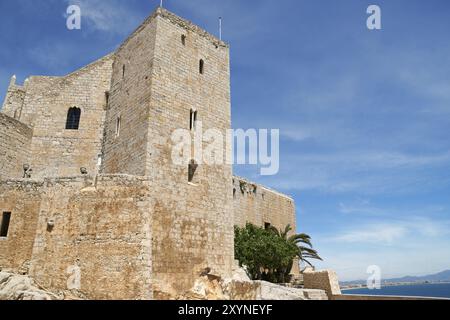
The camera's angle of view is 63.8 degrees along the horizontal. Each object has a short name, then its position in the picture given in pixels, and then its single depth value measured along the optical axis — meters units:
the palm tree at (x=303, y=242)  23.42
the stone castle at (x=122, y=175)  11.27
